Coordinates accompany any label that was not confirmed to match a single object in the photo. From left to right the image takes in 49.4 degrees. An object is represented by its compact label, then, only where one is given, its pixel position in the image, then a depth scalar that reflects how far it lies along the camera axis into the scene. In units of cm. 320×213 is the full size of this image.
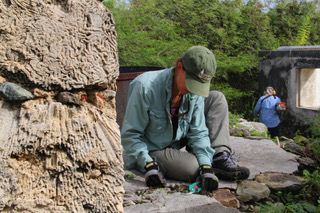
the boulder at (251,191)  307
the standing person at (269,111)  798
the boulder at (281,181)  332
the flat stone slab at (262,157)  375
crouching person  305
